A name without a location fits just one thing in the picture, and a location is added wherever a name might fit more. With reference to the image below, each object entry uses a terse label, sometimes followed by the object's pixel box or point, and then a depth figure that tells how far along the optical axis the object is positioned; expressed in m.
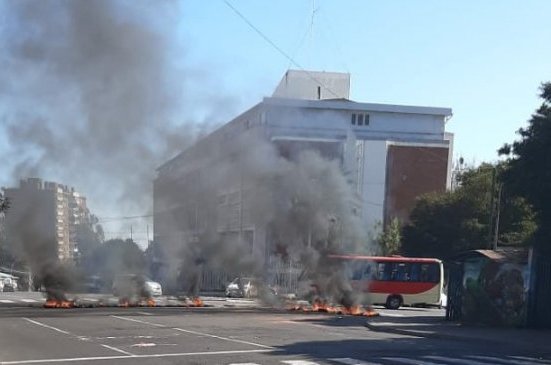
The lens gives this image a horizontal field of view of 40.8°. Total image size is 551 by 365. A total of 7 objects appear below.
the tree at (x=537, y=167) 24.03
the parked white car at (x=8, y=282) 57.18
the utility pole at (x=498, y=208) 41.56
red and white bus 39.09
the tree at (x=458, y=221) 52.84
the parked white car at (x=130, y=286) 31.61
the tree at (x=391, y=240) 53.31
